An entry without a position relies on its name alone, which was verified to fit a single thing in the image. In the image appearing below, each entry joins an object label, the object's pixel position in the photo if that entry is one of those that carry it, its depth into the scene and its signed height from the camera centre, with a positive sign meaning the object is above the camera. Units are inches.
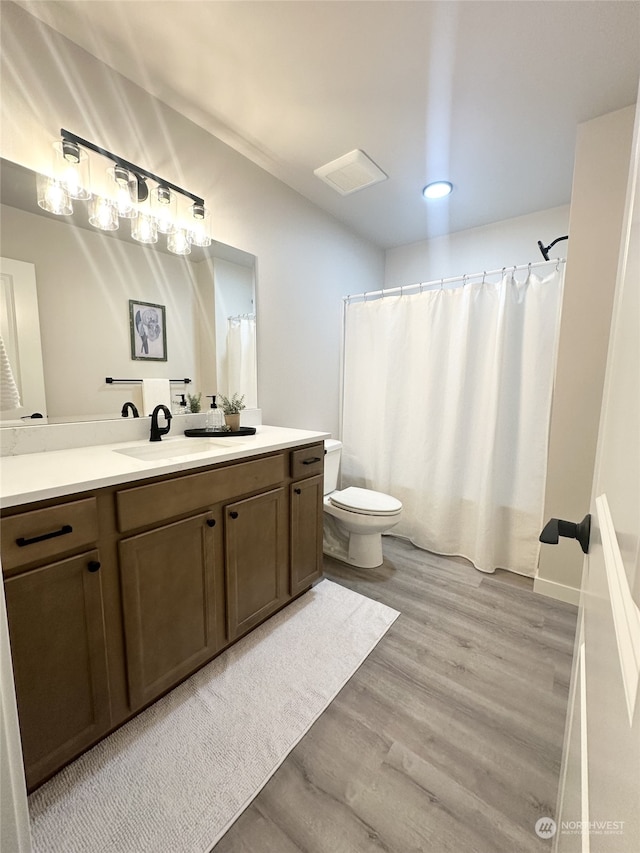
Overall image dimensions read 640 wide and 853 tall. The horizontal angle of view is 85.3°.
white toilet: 84.0 -32.3
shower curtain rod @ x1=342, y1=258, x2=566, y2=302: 78.4 +28.4
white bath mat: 37.3 -47.3
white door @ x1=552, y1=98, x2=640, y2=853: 12.5 -11.3
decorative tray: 71.0 -10.0
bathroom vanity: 36.8 -24.7
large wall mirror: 52.0 +14.3
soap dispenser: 75.7 -7.6
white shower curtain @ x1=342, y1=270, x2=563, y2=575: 82.9 -5.8
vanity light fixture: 53.4 +31.9
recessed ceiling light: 87.4 +50.6
